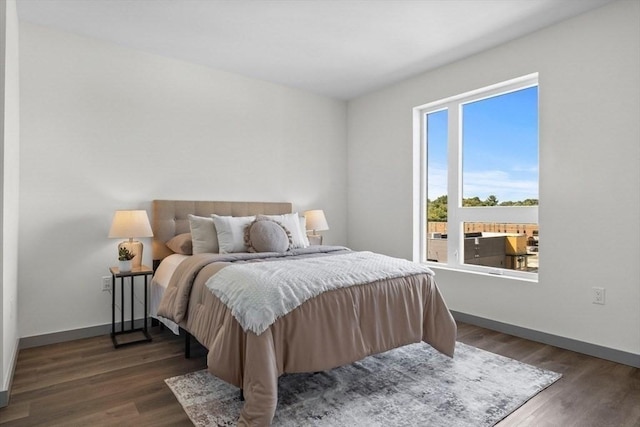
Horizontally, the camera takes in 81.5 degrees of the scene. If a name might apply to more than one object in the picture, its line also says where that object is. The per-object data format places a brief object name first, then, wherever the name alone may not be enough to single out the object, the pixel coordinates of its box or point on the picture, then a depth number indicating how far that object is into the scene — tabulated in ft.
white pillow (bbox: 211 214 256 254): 10.55
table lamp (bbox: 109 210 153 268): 10.14
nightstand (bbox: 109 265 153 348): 10.05
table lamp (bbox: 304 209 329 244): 14.38
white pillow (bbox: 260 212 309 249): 11.42
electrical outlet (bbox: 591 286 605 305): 9.28
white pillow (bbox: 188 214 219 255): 10.74
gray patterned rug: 6.43
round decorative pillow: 10.34
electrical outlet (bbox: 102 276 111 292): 11.00
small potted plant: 10.25
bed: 6.23
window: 11.30
